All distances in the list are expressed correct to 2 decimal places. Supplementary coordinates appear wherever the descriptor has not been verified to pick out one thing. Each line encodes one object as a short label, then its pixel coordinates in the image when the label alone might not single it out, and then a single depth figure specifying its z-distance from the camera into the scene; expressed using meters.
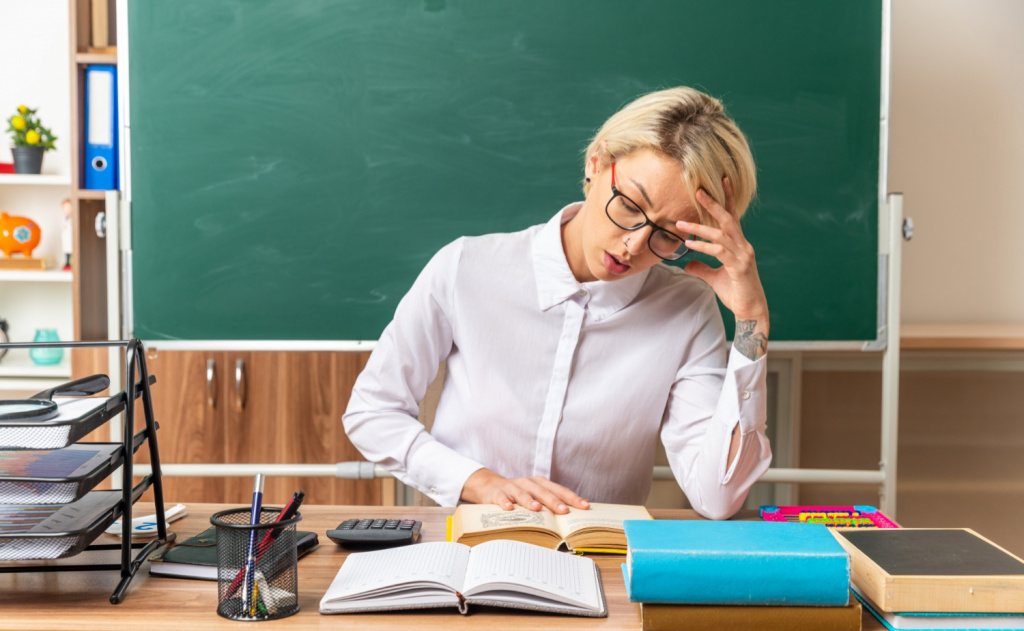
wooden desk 0.86
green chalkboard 2.06
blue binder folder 2.30
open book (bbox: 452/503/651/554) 1.08
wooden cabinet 2.20
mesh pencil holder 0.85
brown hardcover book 0.82
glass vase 2.96
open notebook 0.88
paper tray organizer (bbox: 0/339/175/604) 0.85
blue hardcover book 0.81
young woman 1.28
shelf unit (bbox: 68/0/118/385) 2.28
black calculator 1.09
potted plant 2.89
